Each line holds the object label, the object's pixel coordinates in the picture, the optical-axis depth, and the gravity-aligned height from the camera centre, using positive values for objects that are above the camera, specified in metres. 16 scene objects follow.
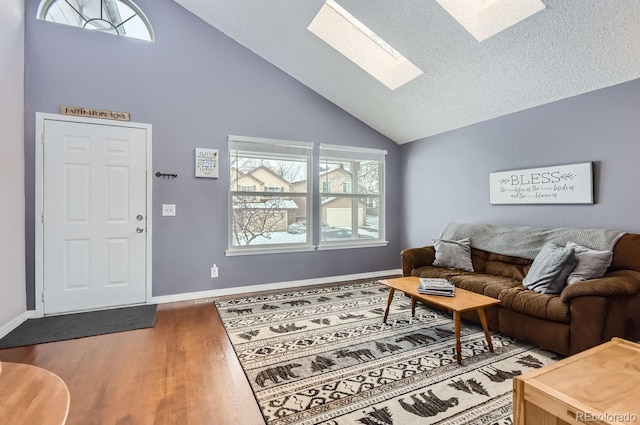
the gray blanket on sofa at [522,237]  2.50 -0.26
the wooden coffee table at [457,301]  2.12 -0.70
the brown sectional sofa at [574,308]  2.00 -0.72
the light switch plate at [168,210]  3.44 +0.03
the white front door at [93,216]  3.00 -0.03
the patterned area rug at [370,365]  1.62 -1.09
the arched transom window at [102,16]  3.07 +2.15
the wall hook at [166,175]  3.42 +0.44
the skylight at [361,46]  3.27 +1.96
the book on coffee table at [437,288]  2.44 -0.64
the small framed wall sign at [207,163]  3.58 +0.61
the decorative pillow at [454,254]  3.35 -0.50
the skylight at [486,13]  2.38 +1.69
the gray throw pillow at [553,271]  2.39 -0.50
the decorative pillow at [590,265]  2.30 -0.43
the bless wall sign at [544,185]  2.77 +0.28
